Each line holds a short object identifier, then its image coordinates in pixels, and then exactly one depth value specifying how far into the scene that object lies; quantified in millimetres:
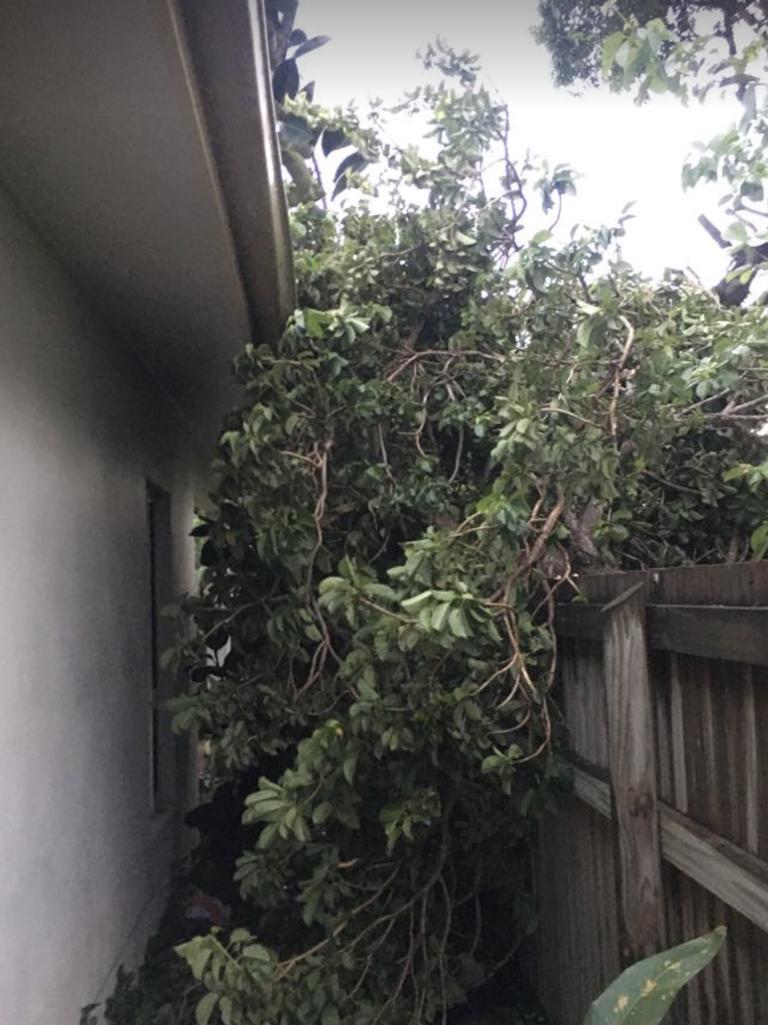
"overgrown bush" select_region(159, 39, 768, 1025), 3004
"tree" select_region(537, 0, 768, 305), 2977
